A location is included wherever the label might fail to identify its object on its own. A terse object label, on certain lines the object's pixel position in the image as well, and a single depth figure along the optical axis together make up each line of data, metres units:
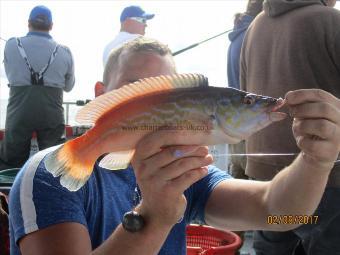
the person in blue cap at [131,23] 4.66
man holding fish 1.38
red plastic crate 2.64
